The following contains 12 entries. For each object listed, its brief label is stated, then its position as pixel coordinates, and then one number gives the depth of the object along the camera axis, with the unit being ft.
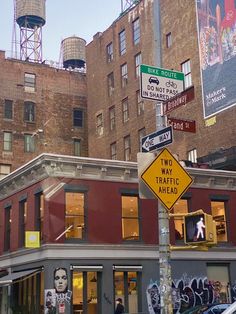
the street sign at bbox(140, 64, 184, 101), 33.58
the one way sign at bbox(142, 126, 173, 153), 32.05
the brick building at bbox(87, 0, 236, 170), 127.24
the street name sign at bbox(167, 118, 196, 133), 34.06
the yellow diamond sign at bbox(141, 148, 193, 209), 30.73
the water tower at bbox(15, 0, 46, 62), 226.38
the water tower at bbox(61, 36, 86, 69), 244.83
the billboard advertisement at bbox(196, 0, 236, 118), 126.21
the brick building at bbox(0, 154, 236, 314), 82.84
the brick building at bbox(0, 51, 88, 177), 184.65
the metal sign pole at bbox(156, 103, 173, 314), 29.76
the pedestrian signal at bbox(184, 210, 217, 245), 29.66
